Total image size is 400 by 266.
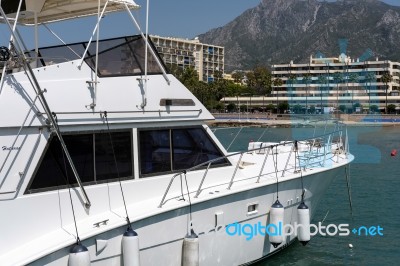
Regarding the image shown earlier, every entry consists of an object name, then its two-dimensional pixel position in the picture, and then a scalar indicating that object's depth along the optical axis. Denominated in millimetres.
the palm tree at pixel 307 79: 113100
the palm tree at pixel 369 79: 101275
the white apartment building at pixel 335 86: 94712
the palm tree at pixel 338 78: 96100
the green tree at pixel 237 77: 142500
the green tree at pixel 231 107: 113162
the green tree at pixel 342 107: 89312
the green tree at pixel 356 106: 92856
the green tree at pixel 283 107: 110088
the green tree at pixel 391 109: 106812
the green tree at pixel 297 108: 103000
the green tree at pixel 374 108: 105625
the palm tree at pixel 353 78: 100588
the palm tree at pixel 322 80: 112650
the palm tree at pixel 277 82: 124062
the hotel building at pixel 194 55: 134000
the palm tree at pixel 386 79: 114112
